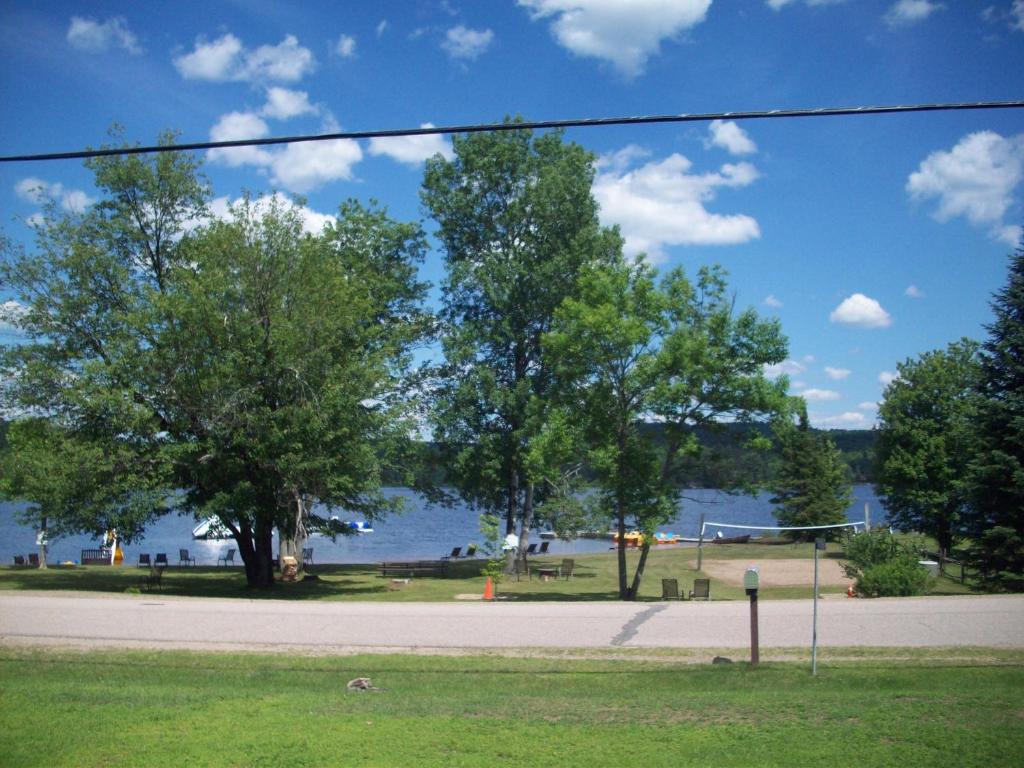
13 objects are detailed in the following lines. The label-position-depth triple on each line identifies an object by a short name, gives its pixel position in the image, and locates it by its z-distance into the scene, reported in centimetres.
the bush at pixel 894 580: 2389
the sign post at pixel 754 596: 1193
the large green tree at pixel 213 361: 2730
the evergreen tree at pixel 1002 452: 2742
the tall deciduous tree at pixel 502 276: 3841
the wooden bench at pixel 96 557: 4591
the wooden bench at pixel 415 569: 3712
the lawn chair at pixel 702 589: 2716
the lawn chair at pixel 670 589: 2691
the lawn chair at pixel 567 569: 3594
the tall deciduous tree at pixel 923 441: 4597
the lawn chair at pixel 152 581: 2811
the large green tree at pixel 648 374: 2727
